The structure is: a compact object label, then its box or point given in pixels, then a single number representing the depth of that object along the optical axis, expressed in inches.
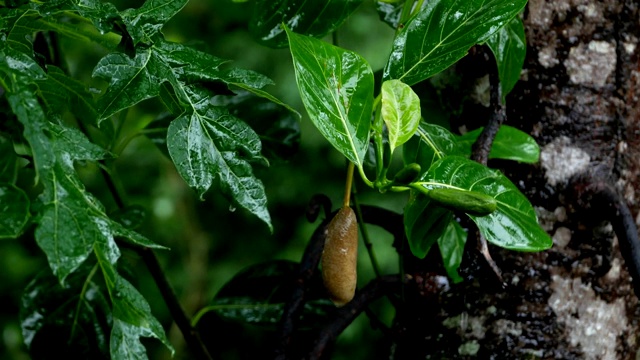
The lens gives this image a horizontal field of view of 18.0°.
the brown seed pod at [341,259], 58.6
